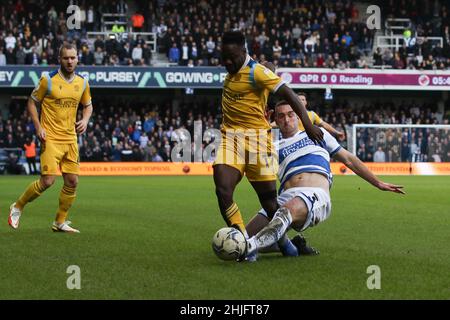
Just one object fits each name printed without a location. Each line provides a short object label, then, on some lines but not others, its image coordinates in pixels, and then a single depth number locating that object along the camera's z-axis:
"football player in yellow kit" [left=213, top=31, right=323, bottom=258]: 8.48
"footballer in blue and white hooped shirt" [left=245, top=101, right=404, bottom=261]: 8.10
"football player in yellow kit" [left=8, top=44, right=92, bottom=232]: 11.66
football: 8.00
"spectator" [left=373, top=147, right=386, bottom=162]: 37.34
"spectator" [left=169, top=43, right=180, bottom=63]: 41.53
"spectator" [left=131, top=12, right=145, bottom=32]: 43.00
